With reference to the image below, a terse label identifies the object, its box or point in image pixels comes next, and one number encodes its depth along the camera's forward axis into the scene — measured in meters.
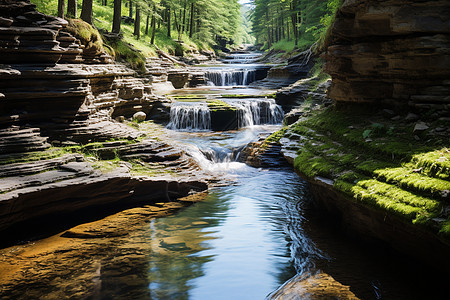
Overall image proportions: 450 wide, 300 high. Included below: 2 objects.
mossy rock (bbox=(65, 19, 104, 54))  11.55
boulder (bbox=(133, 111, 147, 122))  16.97
